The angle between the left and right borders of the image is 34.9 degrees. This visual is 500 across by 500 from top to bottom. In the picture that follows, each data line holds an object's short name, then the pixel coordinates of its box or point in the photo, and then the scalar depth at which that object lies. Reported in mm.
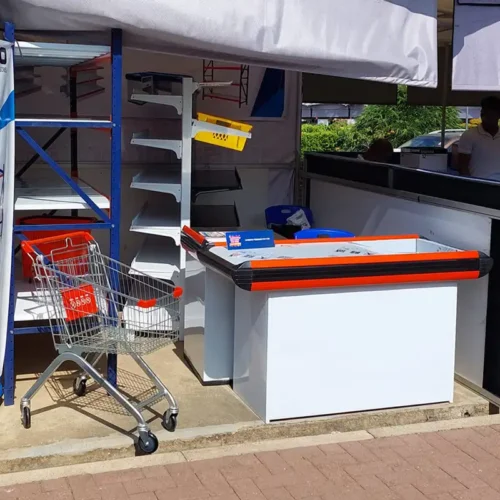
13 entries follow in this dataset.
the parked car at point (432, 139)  15973
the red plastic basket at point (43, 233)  4914
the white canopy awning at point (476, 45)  5473
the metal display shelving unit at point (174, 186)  5445
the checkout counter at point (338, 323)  4359
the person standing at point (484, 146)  7461
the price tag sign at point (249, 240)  4816
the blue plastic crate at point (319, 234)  5504
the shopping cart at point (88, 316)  4180
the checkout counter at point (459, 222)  4832
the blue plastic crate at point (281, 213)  7328
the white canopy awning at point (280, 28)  4301
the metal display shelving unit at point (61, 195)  4398
